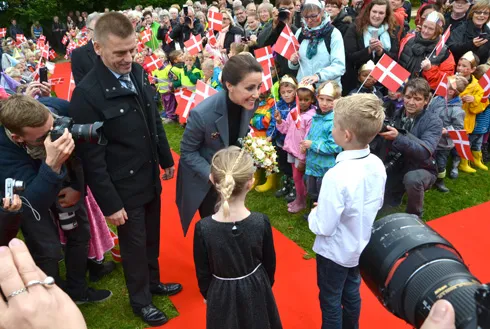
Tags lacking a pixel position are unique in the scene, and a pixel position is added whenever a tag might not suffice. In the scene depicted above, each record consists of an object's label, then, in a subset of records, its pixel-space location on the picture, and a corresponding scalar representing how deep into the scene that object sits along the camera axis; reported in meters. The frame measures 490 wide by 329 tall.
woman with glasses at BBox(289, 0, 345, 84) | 4.84
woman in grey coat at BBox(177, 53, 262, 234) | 2.92
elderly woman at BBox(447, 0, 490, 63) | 5.71
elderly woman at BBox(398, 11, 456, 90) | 5.07
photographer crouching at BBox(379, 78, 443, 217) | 3.99
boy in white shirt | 2.34
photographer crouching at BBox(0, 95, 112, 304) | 2.50
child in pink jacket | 4.58
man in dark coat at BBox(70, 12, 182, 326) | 2.68
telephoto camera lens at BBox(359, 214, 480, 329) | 1.29
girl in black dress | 2.27
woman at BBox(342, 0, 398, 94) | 5.30
